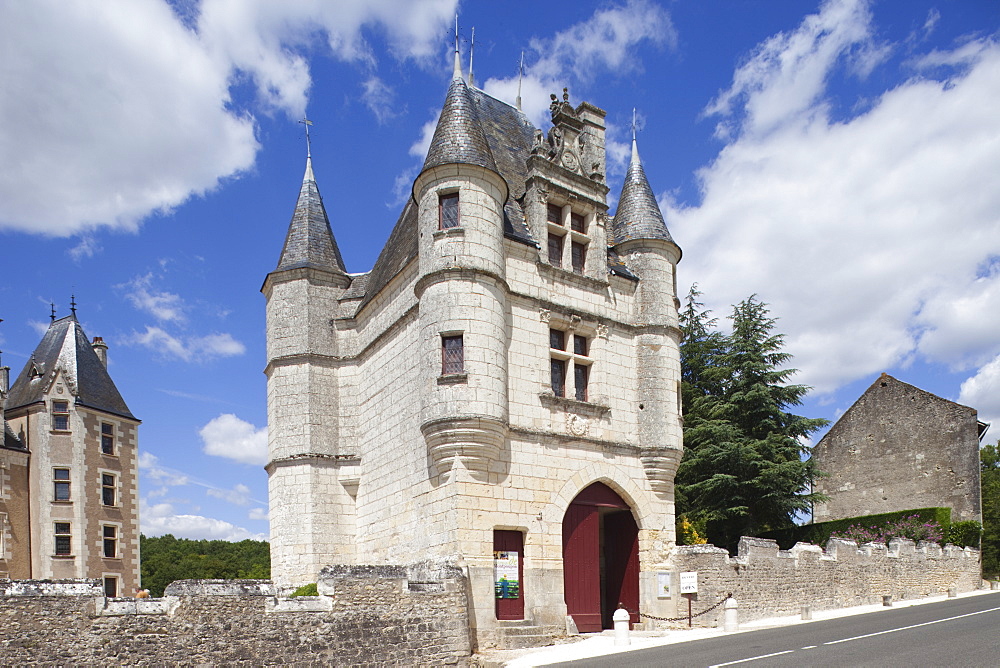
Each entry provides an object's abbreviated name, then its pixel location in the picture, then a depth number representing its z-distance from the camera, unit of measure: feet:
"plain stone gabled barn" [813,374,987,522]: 98.02
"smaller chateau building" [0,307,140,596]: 83.51
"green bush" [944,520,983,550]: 91.71
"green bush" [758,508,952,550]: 86.79
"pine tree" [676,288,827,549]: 84.94
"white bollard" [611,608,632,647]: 46.75
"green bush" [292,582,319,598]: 51.43
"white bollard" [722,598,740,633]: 52.85
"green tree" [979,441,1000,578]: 100.07
